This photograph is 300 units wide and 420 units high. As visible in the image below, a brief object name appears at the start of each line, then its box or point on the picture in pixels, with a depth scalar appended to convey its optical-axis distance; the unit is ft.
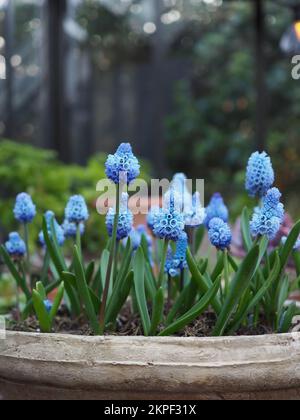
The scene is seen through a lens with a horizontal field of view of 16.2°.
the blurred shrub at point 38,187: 8.89
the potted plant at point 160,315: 2.31
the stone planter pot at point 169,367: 2.30
